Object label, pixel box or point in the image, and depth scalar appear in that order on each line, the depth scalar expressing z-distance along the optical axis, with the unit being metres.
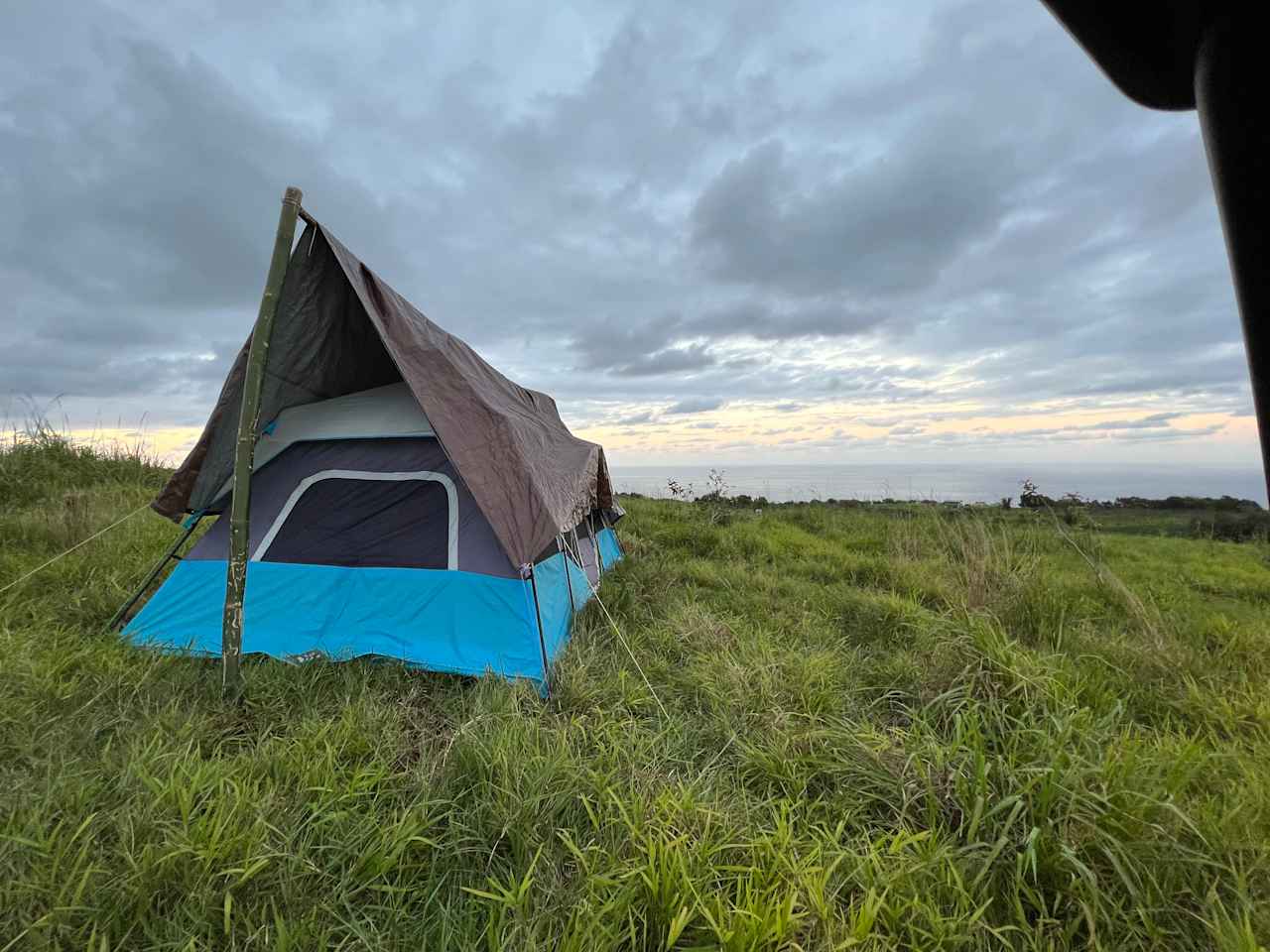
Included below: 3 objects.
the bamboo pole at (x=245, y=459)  2.53
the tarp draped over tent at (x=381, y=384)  2.78
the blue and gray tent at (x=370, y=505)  2.86
